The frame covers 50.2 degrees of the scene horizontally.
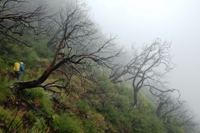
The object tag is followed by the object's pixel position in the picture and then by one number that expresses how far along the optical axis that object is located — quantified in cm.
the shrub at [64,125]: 869
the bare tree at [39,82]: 857
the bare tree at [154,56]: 2235
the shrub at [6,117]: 688
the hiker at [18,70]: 1114
